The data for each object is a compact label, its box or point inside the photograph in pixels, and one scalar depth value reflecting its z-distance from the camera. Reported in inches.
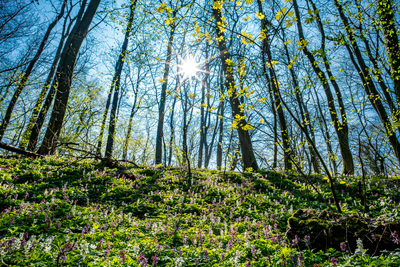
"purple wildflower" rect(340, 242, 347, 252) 112.4
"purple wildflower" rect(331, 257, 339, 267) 96.2
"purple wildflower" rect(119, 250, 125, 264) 101.3
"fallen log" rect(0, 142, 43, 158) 290.3
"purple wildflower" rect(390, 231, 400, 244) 108.0
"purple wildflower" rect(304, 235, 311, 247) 123.3
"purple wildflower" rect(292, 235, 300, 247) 126.8
